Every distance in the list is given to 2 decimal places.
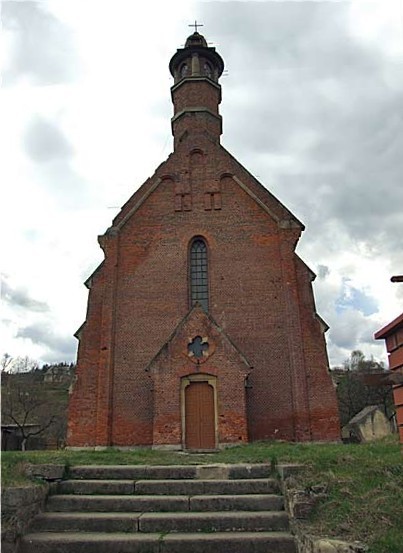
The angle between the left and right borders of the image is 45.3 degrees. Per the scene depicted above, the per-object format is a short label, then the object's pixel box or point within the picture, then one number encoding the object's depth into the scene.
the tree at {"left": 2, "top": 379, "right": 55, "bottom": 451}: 41.00
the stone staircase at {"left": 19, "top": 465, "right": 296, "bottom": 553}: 5.99
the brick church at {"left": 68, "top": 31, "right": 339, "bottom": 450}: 18.14
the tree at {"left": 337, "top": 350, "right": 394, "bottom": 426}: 46.44
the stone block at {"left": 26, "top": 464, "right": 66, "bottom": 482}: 7.45
